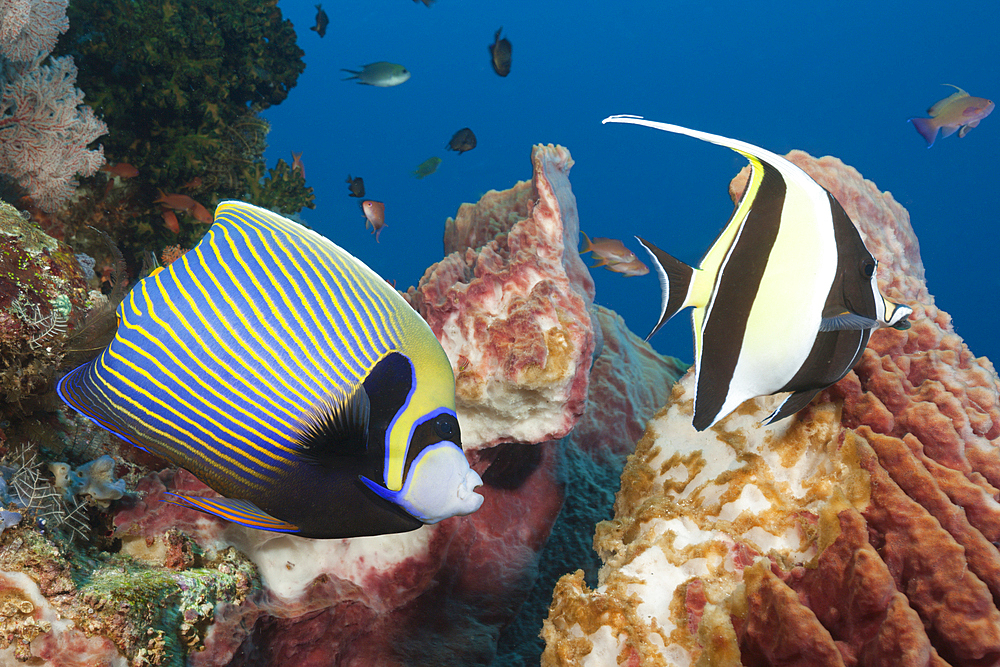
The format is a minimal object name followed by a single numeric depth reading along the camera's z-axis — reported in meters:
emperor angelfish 0.86
